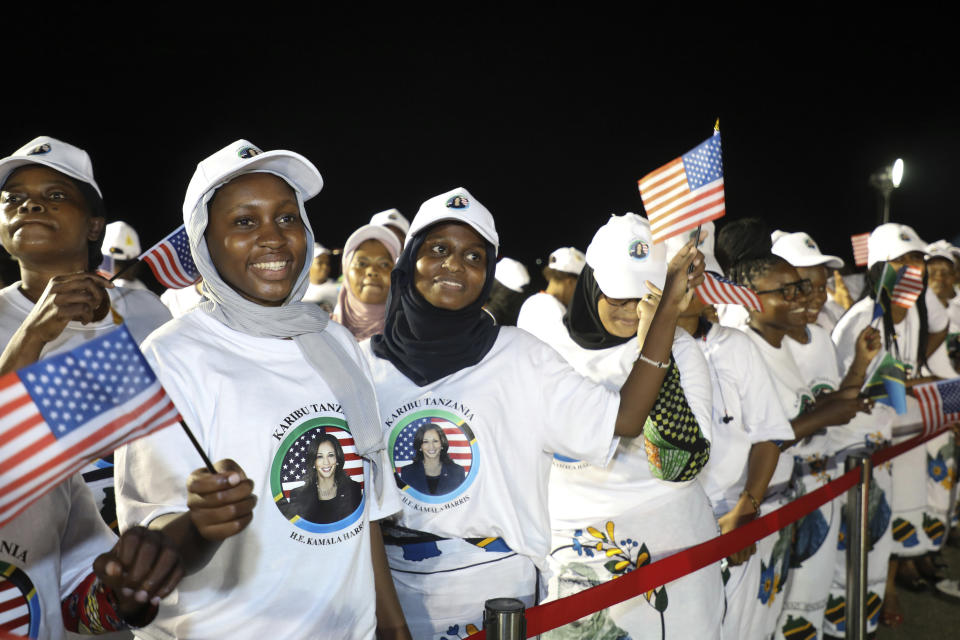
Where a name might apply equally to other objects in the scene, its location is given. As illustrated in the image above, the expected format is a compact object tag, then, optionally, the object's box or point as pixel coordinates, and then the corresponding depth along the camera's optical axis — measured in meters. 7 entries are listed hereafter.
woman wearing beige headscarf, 4.71
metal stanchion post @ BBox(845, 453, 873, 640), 3.53
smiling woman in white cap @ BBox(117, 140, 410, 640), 1.65
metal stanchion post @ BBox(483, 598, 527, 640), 1.77
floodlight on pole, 9.96
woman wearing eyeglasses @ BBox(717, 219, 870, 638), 3.86
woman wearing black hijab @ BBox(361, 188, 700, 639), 2.30
